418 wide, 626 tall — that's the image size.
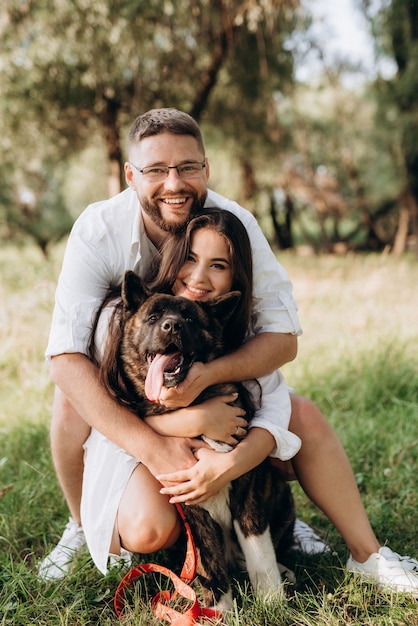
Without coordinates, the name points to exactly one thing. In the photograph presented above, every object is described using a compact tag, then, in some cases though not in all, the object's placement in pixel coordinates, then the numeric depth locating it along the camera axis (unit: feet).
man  7.51
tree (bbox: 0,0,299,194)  22.43
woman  7.49
